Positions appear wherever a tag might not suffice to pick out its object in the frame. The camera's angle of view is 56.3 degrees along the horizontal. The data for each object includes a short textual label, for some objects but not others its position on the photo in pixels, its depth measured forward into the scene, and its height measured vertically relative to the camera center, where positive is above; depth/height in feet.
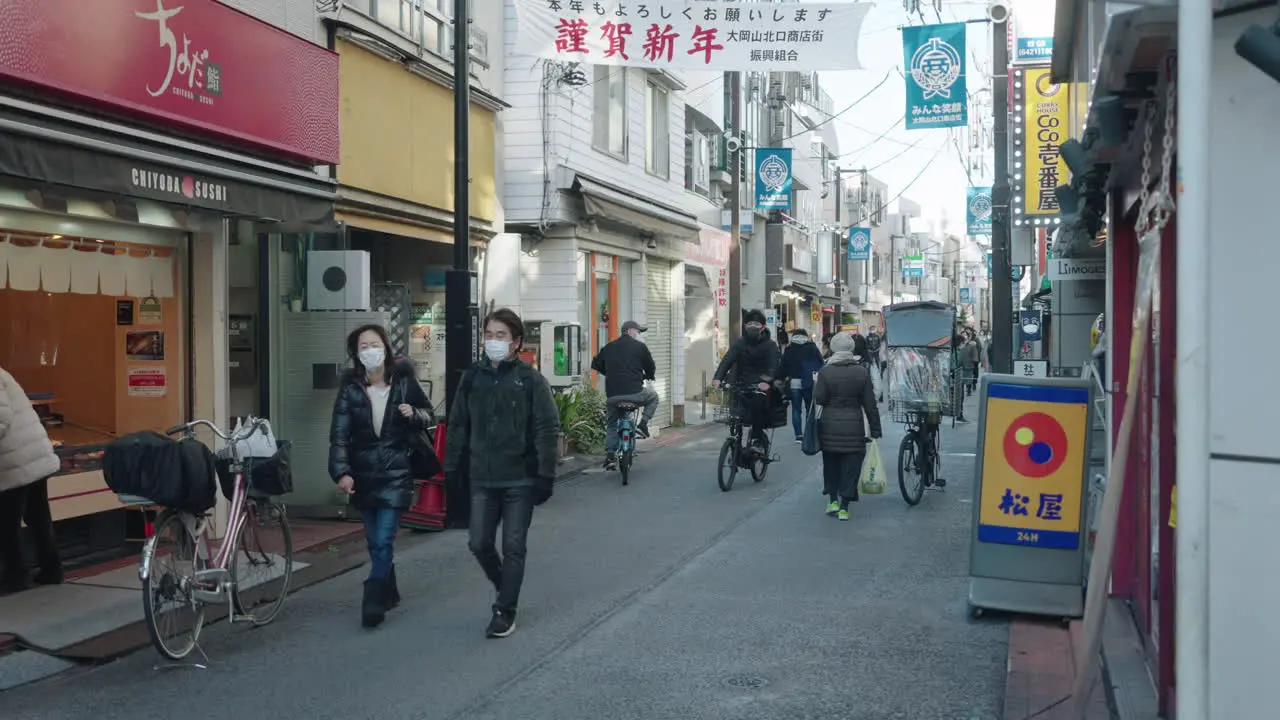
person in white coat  26.11 -3.71
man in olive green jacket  24.21 -2.63
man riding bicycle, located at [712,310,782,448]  47.11 -1.51
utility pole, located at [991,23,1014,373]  45.21 +3.95
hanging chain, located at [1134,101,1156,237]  14.51 +1.60
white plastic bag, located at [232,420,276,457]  23.97 -2.47
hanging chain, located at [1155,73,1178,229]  13.62 +2.27
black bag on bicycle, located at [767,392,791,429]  47.06 -3.48
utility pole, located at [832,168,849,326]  191.46 +12.95
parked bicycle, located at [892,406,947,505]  41.91 -4.60
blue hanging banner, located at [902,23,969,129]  53.72 +11.44
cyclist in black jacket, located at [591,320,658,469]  49.83 -2.12
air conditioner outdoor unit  40.29 +1.47
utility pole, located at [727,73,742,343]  92.38 +7.04
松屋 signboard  25.09 -2.97
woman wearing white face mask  24.98 -2.52
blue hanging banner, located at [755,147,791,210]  93.25 +11.72
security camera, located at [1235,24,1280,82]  11.75 +2.76
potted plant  56.18 -4.66
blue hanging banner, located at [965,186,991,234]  103.60 +10.04
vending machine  59.93 -1.17
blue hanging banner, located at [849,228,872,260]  146.61 +10.12
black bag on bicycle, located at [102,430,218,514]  21.58 -2.68
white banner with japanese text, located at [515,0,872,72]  39.11 +9.79
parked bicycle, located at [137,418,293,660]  21.80 -4.78
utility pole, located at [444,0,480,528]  36.99 +1.50
